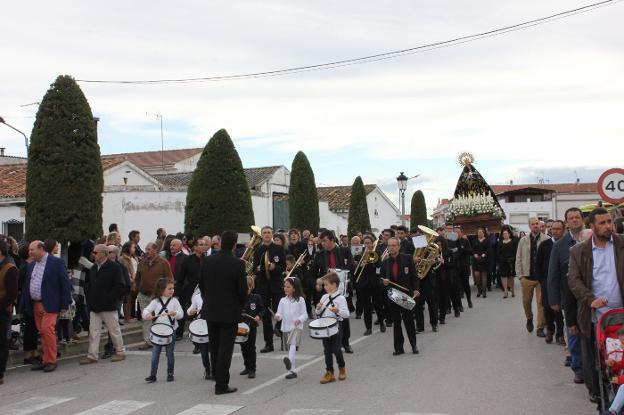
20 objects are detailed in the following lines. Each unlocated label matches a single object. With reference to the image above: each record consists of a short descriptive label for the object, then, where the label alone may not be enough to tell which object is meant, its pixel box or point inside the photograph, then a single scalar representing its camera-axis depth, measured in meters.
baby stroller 6.55
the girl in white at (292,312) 9.71
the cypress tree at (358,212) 35.62
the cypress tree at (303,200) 28.83
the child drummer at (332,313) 9.23
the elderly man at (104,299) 11.22
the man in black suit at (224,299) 8.75
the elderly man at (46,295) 10.74
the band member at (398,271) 11.94
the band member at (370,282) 14.45
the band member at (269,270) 12.98
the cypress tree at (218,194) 18.38
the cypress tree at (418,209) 50.31
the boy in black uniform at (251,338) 9.83
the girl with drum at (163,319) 9.70
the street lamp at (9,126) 27.45
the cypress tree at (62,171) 12.83
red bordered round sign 12.45
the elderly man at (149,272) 13.08
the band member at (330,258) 13.66
